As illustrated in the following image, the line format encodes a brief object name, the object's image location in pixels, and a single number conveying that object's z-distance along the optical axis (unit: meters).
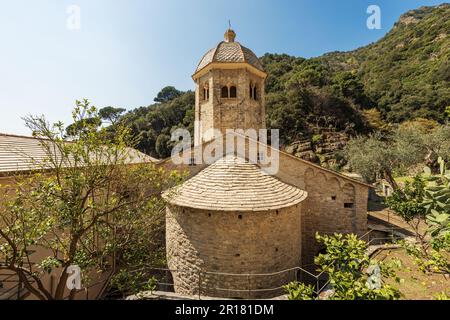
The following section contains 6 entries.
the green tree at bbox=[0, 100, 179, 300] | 4.67
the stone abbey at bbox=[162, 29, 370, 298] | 7.83
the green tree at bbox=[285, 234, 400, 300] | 2.68
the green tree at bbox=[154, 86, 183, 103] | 71.88
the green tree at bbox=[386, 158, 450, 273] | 3.34
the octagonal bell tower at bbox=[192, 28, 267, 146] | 12.62
